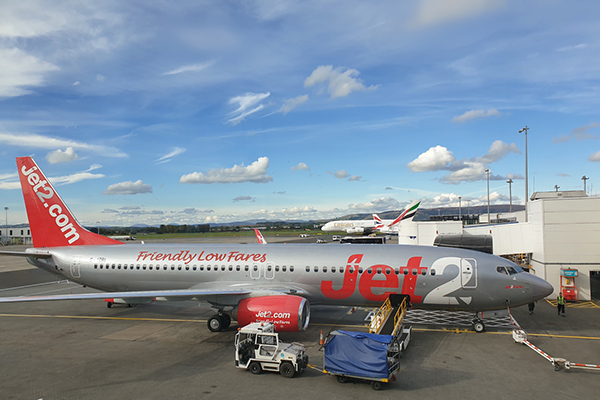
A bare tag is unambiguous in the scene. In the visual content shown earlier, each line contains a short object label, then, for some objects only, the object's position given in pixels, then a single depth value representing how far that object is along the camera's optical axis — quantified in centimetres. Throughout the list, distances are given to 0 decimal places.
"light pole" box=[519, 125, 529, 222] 4712
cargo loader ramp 1791
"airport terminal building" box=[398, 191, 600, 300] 2934
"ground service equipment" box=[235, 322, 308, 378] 1490
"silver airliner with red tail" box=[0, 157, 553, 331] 2023
